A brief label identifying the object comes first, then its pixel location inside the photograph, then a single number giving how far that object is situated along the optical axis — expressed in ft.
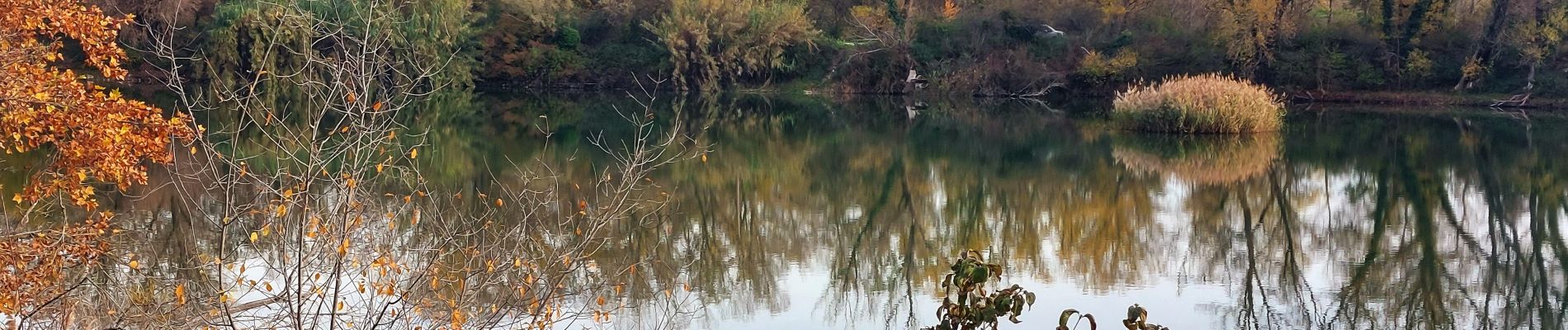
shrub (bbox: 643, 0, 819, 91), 130.31
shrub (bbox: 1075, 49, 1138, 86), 110.73
